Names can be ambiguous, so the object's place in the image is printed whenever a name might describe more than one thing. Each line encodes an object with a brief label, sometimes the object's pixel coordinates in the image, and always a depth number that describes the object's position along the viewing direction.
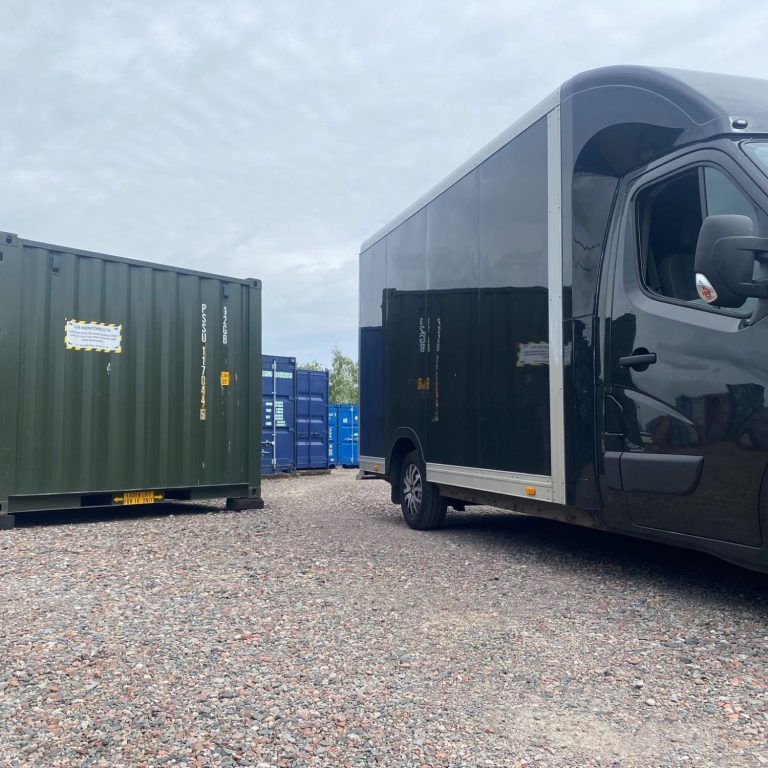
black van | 4.09
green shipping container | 8.48
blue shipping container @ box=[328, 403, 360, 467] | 20.31
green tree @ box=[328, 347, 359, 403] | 49.23
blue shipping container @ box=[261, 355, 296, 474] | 16.55
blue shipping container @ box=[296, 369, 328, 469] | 17.34
